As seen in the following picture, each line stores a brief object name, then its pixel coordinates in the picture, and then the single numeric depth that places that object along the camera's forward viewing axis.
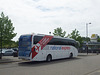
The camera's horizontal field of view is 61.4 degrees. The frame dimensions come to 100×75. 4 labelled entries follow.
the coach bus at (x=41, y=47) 9.20
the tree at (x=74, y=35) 21.60
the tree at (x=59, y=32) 22.38
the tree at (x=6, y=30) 12.31
